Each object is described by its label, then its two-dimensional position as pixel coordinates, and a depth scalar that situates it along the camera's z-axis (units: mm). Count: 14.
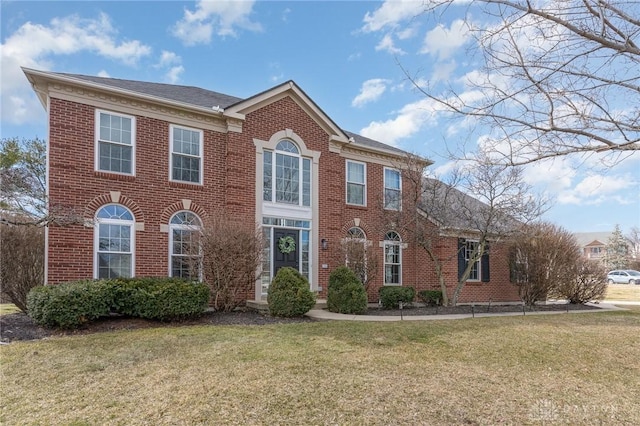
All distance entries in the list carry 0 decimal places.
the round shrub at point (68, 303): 7777
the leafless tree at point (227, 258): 9891
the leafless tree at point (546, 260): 15453
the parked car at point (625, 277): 36688
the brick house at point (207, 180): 10047
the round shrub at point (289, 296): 10070
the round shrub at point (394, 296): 13516
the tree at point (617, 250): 51781
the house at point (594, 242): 73162
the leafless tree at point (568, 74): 4199
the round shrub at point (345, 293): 11375
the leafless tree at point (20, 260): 9836
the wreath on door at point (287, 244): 13109
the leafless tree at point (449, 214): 13164
